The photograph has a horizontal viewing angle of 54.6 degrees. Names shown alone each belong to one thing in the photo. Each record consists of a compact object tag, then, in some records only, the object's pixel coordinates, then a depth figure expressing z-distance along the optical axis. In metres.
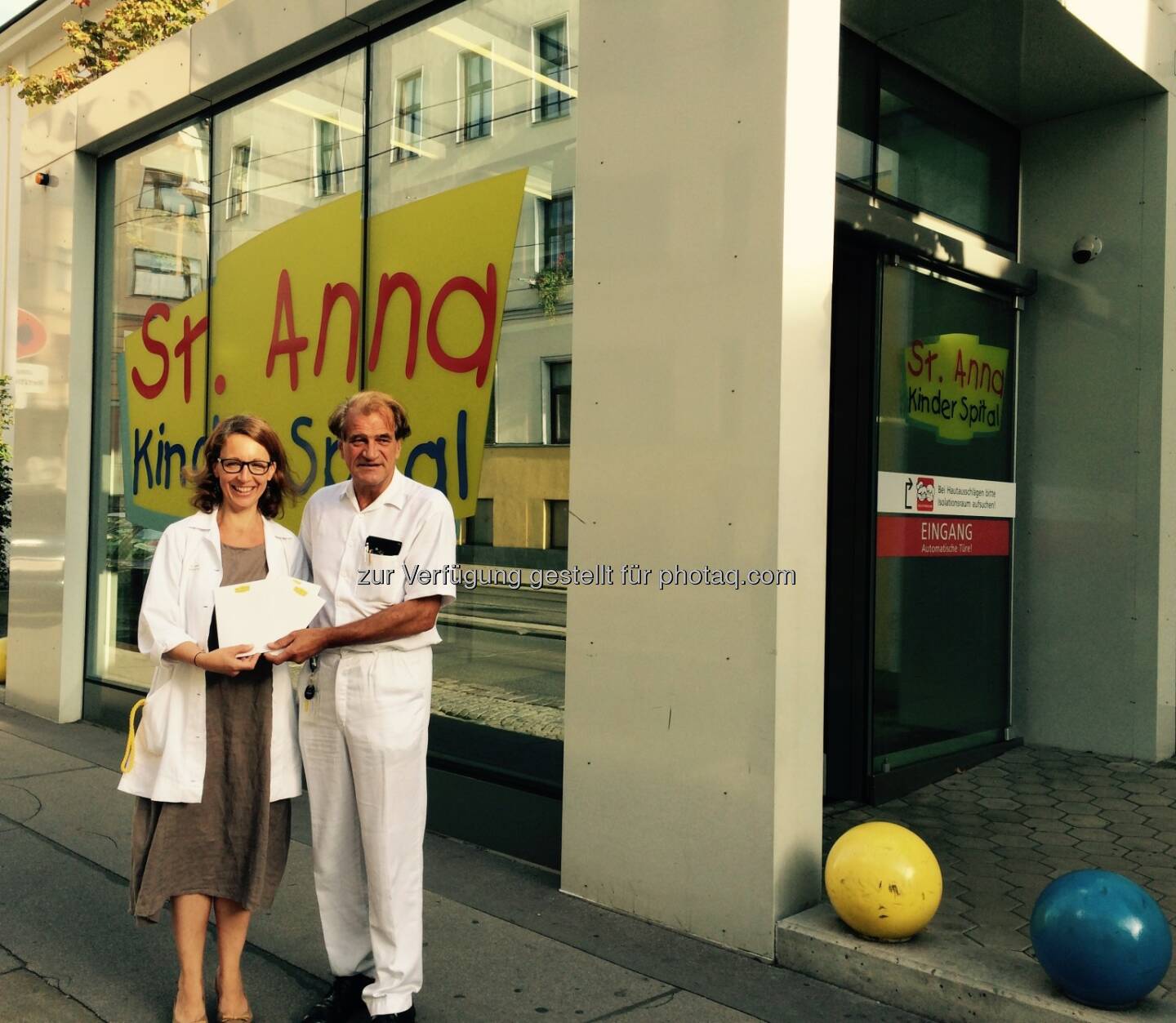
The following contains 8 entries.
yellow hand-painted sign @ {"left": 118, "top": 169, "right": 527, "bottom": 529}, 5.96
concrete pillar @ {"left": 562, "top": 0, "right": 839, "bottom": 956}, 4.18
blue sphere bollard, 3.23
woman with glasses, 3.37
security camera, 6.83
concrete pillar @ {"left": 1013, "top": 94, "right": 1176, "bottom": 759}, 6.64
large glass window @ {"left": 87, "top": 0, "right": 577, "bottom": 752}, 5.62
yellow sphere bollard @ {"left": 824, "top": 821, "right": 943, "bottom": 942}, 3.78
